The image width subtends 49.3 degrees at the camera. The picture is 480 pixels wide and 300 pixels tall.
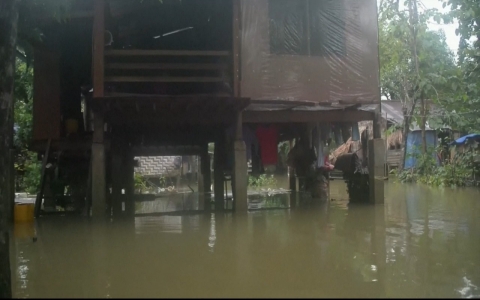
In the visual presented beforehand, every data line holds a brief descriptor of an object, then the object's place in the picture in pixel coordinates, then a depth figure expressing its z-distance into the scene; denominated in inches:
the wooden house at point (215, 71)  361.1
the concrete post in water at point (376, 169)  437.7
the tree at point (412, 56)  736.3
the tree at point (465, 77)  525.0
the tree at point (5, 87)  198.9
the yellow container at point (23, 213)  361.1
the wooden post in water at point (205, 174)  592.6
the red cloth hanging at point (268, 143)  461.7
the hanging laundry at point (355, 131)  498.0
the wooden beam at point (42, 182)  386.6
